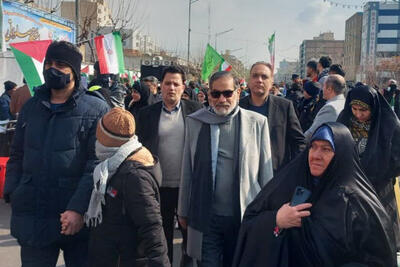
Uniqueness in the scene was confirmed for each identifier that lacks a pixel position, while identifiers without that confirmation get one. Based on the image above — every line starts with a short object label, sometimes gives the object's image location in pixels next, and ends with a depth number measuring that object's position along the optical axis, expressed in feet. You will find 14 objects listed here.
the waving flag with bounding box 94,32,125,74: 23.15
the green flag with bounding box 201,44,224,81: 41.29
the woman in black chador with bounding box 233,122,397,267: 7.63
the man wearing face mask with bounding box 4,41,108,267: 9.01
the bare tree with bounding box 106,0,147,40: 71.12
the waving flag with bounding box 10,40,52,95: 16.34
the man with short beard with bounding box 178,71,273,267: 10.44
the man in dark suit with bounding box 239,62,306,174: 12.59
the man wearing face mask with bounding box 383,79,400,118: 49.33
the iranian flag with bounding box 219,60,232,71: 41.04
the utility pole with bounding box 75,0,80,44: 47.34
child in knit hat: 8.37
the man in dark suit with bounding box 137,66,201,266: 12.80
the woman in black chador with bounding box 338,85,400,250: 12.03
